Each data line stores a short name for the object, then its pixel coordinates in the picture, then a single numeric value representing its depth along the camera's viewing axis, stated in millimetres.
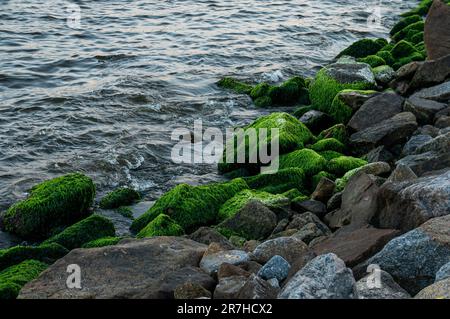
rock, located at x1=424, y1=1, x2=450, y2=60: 12102
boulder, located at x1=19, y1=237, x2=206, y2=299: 5238
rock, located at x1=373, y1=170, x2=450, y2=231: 5531
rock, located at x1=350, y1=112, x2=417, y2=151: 9422
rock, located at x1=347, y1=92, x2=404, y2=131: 10406
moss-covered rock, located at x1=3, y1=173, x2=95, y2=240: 8219
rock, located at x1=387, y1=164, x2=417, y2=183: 6559
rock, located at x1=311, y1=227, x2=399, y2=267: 5234
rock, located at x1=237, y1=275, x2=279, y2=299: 4488
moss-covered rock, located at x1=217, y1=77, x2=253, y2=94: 14359
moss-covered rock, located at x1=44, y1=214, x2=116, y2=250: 7633
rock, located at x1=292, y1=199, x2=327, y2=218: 7716
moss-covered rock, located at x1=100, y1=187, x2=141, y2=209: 9016
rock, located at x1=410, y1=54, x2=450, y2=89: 11016
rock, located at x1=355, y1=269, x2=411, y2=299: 4438
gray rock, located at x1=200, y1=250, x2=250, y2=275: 5543
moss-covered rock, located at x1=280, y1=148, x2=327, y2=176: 9328
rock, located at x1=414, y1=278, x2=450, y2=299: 4184
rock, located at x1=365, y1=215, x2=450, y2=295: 4805
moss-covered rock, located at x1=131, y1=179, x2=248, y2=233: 8234
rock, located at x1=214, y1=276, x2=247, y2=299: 4734
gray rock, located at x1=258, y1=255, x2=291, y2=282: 5078
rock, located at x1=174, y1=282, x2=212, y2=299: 4788
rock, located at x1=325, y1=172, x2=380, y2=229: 6200
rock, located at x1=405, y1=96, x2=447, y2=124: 9797
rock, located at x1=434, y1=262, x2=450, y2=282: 4488
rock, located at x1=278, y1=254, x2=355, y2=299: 4199
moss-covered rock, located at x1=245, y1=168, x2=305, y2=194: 9002
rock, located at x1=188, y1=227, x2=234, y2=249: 6893
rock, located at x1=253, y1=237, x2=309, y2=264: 5680
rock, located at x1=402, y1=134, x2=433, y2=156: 8844
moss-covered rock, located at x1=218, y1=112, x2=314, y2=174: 10055
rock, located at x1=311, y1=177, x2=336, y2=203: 8141
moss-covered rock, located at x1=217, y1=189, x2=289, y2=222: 8055
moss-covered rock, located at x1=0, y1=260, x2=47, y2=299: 5902
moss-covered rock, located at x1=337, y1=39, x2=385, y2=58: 16047
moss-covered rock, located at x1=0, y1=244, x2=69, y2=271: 7059
